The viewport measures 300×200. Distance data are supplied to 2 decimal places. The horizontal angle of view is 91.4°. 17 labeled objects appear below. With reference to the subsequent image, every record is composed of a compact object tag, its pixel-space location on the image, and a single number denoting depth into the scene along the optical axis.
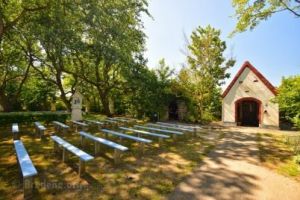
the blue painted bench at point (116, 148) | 4.50
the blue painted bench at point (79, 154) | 3.72
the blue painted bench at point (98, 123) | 9.15
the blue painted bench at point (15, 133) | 6.41
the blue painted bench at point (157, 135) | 6.36
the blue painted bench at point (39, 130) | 7.02
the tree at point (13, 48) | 8.84
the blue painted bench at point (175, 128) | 7.83
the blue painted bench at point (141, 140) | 5.37
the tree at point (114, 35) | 8.90
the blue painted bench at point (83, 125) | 8.10
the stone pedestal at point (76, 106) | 10.43
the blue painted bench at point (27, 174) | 3.00
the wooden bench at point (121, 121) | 10.31
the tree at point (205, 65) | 12.18
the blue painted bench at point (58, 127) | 8.31
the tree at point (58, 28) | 8.59
